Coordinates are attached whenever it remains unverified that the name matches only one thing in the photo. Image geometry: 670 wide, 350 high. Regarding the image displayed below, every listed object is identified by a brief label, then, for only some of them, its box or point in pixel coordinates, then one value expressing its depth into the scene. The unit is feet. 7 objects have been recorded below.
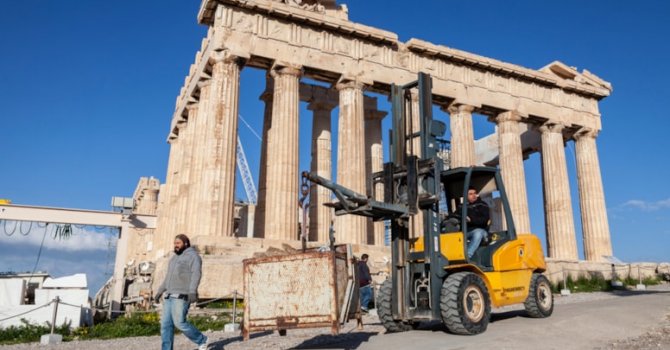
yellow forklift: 31.14
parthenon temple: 79.87
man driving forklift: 34.19
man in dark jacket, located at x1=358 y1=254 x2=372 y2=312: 52.85
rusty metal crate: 24.16
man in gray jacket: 27.71
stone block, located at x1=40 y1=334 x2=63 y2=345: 39.40
